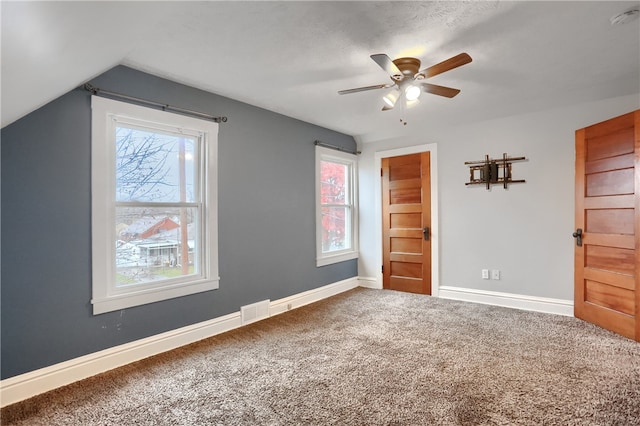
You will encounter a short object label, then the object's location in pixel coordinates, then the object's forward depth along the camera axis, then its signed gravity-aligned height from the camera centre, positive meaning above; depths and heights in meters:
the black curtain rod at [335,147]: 4.61 +0.97
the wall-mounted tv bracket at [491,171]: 4.08 +0.53
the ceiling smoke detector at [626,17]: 2.02 +1.22
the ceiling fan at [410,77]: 2.30 +1.02
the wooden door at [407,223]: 4.71 -0.14
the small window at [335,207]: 4.65 +0.10
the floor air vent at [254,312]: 3.54 -1.06
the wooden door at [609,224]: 3.01 -0.11
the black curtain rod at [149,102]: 2.49 +0.94
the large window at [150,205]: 2.54 +0.08
